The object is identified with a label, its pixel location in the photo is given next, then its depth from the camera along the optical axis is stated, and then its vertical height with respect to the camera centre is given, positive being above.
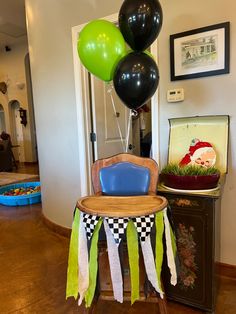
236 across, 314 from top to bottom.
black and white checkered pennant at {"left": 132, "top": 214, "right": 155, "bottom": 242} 1.08 -0.42
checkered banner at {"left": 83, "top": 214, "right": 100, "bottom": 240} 1.10 -0.42
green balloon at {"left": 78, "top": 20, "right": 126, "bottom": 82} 1.47 +0.49
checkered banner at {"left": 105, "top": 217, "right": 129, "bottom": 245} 1.07 -0.42
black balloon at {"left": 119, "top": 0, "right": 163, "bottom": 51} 1.36 +0.59
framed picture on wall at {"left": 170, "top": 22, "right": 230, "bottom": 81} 1.73 +0.52
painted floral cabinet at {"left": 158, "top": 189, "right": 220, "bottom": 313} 1.45 -0.72
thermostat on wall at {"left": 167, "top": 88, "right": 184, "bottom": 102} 1.92 +0.24
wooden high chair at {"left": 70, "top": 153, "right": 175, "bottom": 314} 1.23 -0.36
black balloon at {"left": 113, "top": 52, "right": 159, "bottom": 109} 1.40 +0.28
